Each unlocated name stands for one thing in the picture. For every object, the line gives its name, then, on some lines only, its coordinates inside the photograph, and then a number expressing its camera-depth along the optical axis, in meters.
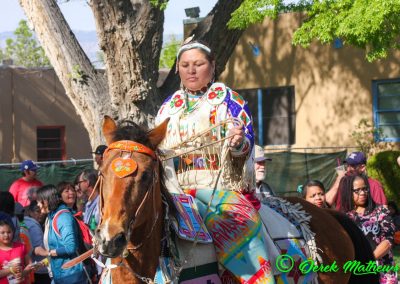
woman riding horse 5.10
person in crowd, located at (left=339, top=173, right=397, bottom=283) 8.03
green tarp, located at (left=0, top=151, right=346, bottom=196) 17.92
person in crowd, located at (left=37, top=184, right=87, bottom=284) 7.84
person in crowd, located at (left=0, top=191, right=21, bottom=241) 8.17
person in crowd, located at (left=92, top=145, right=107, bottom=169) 7.93
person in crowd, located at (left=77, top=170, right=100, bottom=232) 8.15
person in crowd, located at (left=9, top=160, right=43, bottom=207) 12.04
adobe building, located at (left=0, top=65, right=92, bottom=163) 21.78
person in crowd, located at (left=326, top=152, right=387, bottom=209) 10.27
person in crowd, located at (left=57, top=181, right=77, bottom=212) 9.05
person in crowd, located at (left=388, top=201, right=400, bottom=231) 14.10
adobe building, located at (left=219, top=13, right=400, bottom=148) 19.14
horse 4.22
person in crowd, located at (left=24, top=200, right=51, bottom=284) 8.50
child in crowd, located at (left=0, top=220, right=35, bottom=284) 7.43
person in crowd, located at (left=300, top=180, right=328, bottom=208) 9.36
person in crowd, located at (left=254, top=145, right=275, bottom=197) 8.94
